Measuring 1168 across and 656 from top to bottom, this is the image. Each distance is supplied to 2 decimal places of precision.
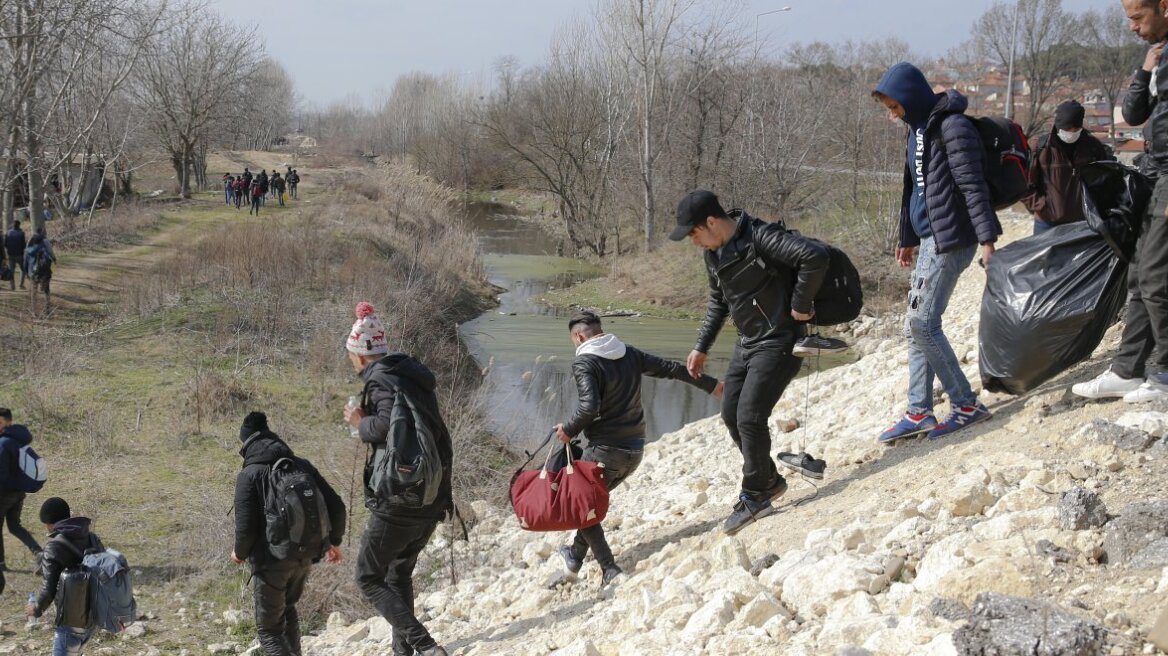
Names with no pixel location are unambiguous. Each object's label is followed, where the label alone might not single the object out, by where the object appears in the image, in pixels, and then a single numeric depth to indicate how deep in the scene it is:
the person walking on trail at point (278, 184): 43.97
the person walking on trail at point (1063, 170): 6.72
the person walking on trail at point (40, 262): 19.14
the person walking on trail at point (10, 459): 8.03
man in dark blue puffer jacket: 5.34
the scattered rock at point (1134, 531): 3.60
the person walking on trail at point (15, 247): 20.64
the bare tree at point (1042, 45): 47.41
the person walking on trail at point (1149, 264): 4.69
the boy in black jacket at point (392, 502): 5.15
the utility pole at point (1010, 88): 29.00
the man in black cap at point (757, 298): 5.24
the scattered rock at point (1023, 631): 3.00
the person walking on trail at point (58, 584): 6.13
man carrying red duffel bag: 5.45
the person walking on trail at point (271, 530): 5.35
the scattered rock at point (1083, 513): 3.86
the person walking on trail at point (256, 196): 37.66
